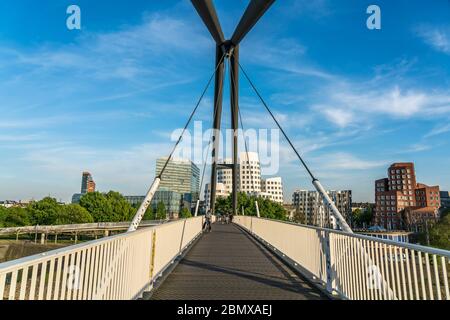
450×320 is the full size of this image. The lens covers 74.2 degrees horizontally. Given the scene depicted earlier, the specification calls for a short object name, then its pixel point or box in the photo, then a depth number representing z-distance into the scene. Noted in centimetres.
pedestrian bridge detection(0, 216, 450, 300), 254
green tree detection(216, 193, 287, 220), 6901
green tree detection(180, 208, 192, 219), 9056
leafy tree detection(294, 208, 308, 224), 9308
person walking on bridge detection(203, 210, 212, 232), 1880
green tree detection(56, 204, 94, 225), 6038
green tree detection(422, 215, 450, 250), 4472
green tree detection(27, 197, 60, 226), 6213
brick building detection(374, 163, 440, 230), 8948
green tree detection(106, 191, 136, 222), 6894
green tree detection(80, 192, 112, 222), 6652
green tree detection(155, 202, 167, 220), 8419
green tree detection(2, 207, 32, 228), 6062
